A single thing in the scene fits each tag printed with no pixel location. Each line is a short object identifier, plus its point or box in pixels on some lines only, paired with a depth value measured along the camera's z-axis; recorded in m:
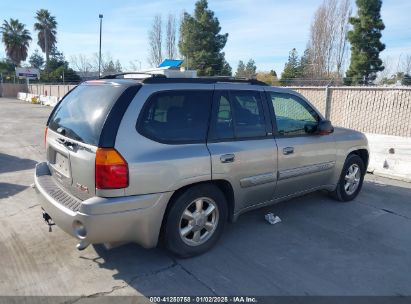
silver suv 3.05
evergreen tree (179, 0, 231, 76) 36.16
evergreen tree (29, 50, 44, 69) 88.61
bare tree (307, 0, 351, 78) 39.00
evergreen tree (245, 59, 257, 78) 65.51
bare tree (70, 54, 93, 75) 64.56
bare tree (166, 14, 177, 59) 47.83
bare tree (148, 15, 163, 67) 48.31
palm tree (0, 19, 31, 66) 59.06
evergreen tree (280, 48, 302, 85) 40.39
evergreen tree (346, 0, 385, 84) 28.06
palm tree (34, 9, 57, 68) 58.84
